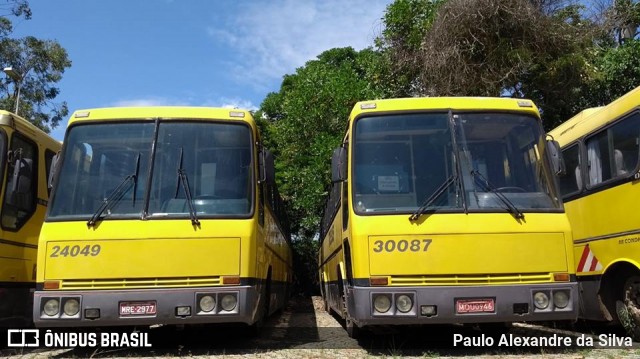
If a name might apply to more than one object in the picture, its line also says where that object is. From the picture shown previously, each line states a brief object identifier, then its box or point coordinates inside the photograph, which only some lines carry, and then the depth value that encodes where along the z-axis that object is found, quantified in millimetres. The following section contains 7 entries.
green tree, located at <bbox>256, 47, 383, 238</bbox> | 15891
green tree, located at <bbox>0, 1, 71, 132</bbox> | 25597
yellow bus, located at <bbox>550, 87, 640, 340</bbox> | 6715
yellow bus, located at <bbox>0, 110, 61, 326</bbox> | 6910
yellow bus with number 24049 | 5922
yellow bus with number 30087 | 5707
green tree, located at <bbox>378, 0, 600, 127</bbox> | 12492
